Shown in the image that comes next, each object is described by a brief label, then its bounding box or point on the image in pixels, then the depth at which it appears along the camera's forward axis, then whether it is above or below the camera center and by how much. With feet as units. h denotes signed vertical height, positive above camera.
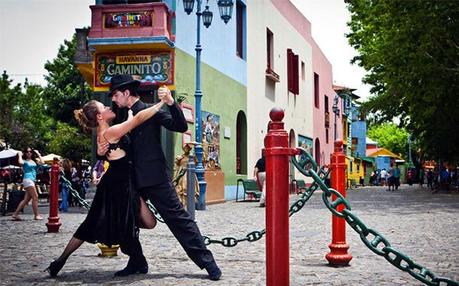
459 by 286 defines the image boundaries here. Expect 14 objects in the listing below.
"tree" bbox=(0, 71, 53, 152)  137.28 +16.19
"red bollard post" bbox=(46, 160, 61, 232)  31.80 -0.71
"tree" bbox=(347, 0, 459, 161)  61.87 +12.79
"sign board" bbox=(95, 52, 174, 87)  58.59 +10.55
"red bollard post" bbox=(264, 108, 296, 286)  11.98 -0.42
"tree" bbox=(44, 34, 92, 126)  140.26 +21.16
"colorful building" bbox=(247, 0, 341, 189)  85.87 +17.10
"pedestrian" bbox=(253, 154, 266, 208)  60.59 +1.31
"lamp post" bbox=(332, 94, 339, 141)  127.14 +15.02
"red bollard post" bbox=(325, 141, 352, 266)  20.94 -1.28
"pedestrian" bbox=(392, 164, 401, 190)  127.75 +2.04
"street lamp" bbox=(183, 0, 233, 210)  54.95 +7.60
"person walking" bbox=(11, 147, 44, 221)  42.27 +0.65
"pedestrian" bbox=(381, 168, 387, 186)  192.75 +2.56
